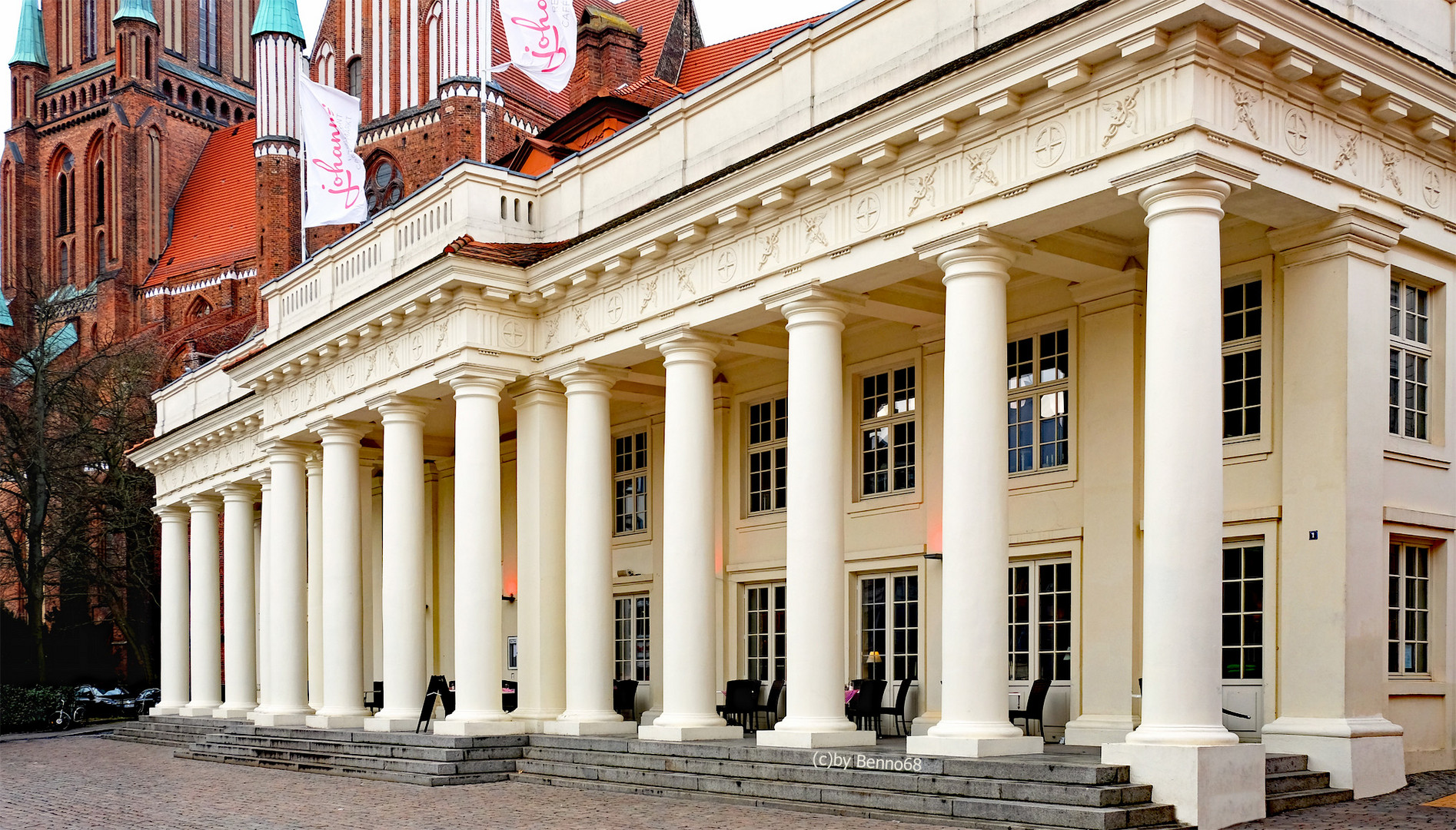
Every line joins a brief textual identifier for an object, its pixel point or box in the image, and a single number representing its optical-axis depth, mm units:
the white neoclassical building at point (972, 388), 12078
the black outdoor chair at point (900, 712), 17609
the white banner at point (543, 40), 21578
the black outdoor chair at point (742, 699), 19531
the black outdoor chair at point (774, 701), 20078
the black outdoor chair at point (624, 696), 22594
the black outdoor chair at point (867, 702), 17406
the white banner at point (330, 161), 29891
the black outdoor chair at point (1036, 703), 15844
